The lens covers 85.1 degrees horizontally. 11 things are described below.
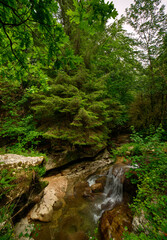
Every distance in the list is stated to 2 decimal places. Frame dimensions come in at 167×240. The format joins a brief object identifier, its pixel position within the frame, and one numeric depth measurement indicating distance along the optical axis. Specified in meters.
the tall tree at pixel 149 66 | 6.95
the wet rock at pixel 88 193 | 4.56
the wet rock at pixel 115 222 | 2.82
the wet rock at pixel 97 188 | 4.95
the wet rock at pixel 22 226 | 2.60
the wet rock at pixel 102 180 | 5.38
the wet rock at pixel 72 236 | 2.93
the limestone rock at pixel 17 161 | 2.78
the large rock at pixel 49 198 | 3.32
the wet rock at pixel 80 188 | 4.71
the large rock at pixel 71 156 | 5.60
